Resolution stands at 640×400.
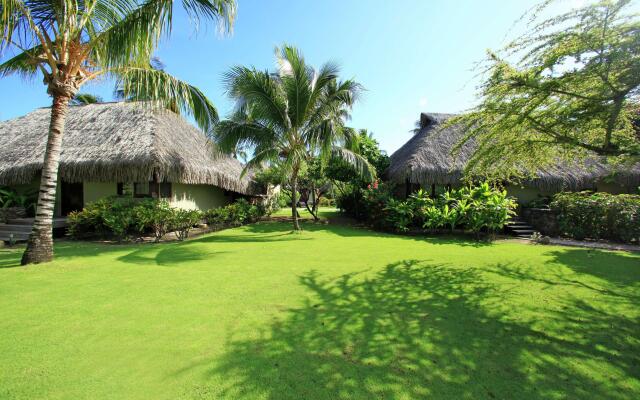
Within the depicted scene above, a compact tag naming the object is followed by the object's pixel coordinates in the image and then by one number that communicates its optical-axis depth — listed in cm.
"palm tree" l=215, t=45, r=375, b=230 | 920
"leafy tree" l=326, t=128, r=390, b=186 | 1327
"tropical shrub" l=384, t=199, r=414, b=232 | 1019
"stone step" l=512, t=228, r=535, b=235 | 1035
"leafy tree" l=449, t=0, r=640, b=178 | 355
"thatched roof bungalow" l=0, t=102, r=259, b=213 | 941
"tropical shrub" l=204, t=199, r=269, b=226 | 1108
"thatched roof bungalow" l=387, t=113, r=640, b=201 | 1161
